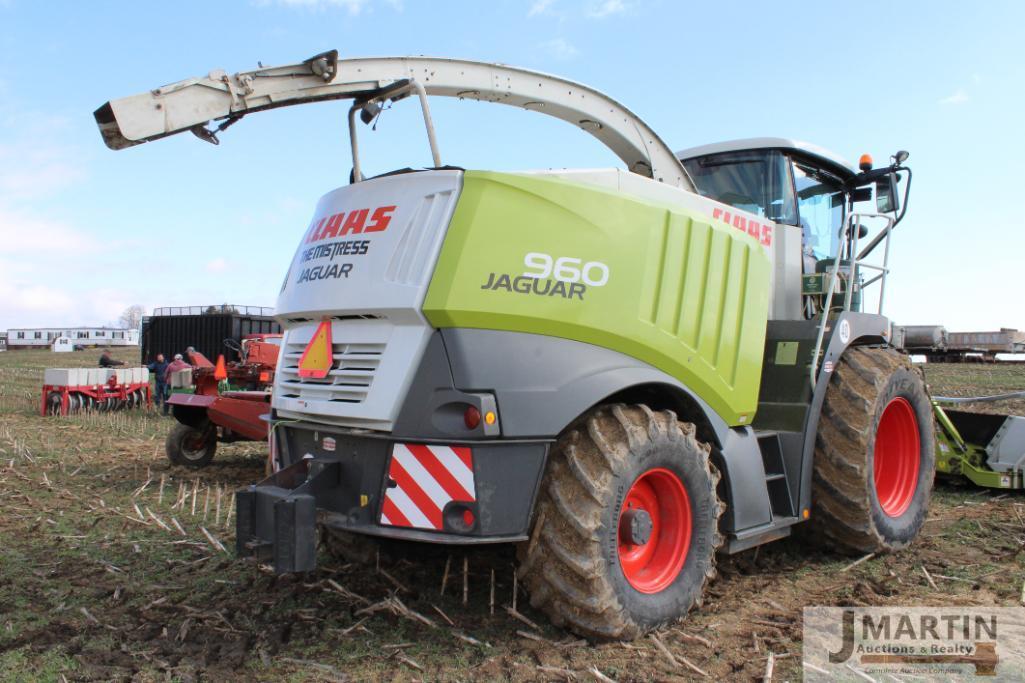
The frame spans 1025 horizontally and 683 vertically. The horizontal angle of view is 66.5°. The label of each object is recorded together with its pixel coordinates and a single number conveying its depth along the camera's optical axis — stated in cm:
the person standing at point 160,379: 1722
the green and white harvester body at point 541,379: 348
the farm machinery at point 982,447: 687
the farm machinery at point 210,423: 834
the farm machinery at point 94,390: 1605
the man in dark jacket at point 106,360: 2051
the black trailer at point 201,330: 2117
